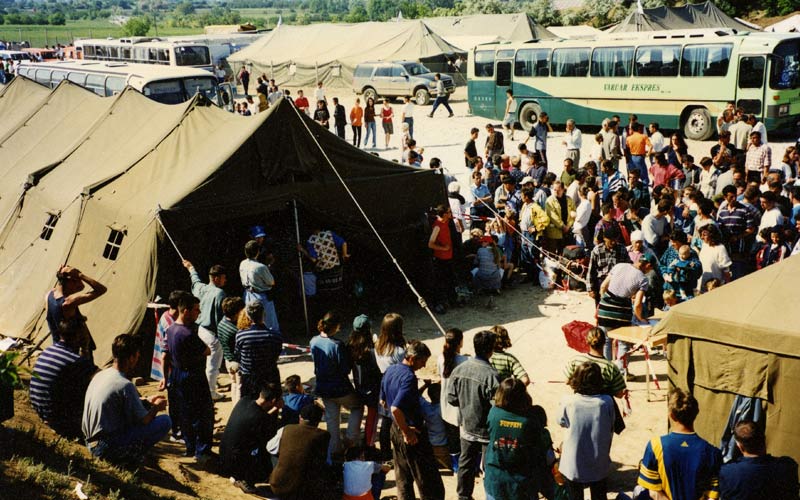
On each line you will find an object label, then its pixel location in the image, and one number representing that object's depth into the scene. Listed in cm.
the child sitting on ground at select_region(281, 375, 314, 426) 709
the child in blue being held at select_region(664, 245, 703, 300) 990
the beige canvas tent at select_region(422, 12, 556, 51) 4391
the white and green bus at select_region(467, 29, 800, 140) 2153
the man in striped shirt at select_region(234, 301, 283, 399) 764
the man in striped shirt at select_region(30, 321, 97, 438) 692
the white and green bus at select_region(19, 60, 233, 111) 2366
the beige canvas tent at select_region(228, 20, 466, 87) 3881
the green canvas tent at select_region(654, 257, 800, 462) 641
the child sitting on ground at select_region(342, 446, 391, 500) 676
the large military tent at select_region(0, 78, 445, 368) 987
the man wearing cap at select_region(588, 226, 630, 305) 1009
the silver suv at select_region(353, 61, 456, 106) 3397
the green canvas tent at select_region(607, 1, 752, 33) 3672
